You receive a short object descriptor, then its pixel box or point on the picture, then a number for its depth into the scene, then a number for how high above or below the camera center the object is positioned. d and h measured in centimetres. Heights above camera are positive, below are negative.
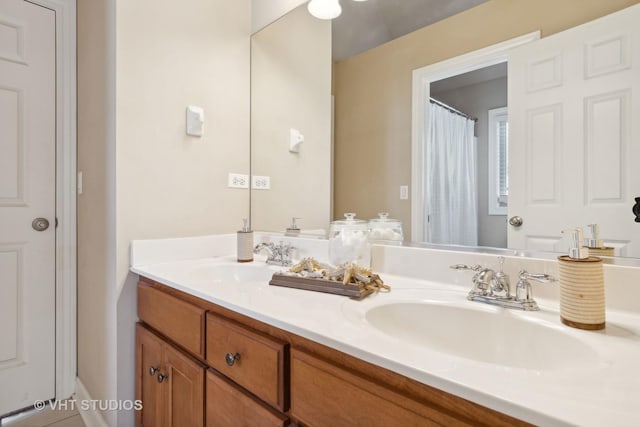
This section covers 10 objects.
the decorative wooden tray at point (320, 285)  86 -20
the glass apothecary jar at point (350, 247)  112 -12
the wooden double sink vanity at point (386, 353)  42 -25
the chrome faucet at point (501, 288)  75 -18
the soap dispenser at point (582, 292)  62 -15
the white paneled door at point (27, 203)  154 +5
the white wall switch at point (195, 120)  144 +42
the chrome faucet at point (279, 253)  137 -17
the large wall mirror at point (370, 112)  90 +39
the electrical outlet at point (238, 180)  163 +17
